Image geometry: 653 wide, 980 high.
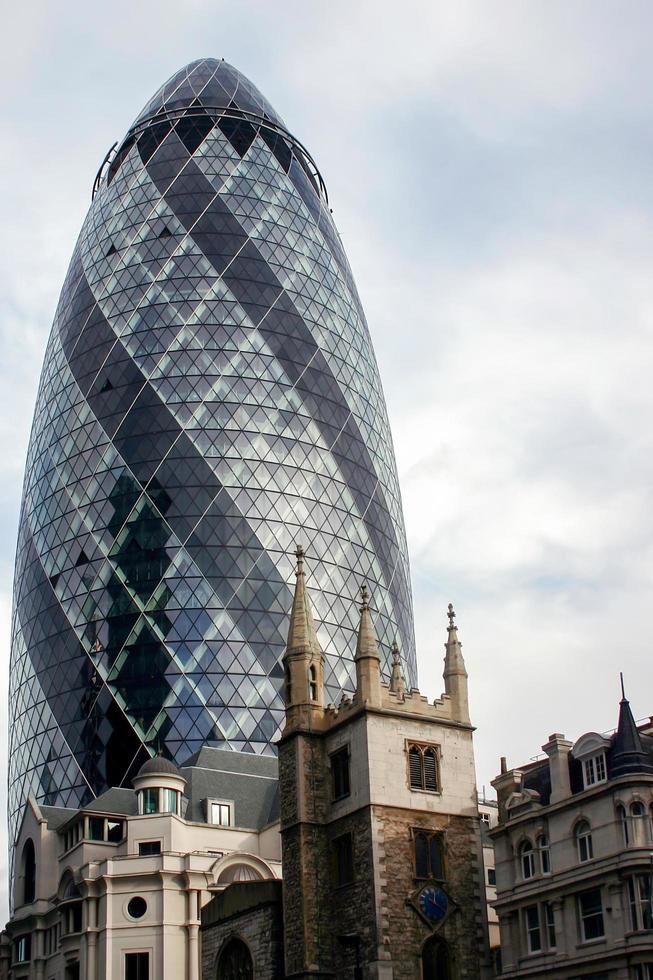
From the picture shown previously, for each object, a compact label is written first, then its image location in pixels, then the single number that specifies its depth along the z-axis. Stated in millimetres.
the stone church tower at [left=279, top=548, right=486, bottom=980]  42188
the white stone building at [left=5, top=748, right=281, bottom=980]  52344
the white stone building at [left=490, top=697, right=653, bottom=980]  35750
